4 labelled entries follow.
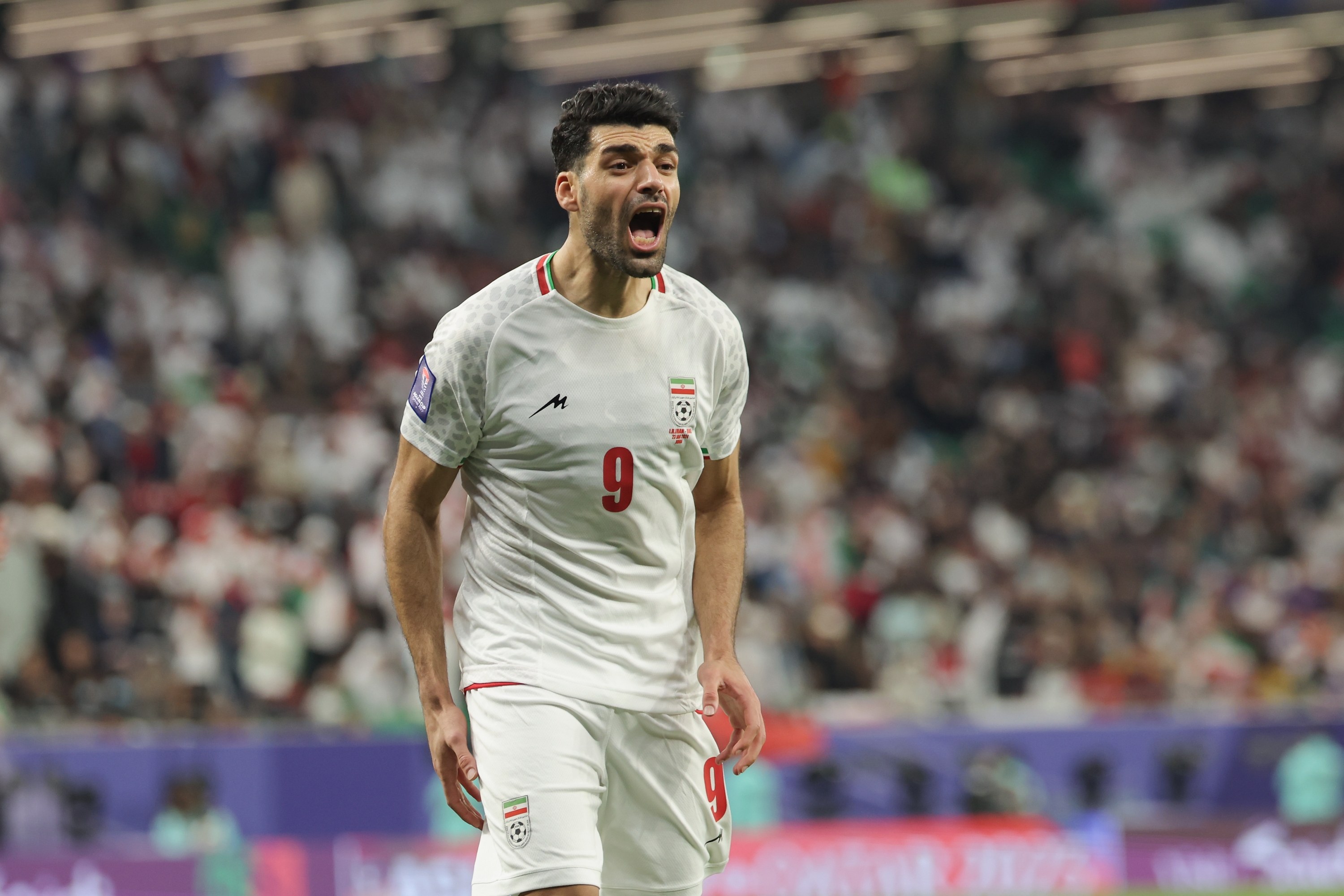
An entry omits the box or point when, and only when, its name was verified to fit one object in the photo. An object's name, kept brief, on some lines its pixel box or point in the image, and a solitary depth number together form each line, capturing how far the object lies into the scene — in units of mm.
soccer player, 8008
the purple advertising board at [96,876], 18312
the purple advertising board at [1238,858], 19812
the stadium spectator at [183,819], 19719
